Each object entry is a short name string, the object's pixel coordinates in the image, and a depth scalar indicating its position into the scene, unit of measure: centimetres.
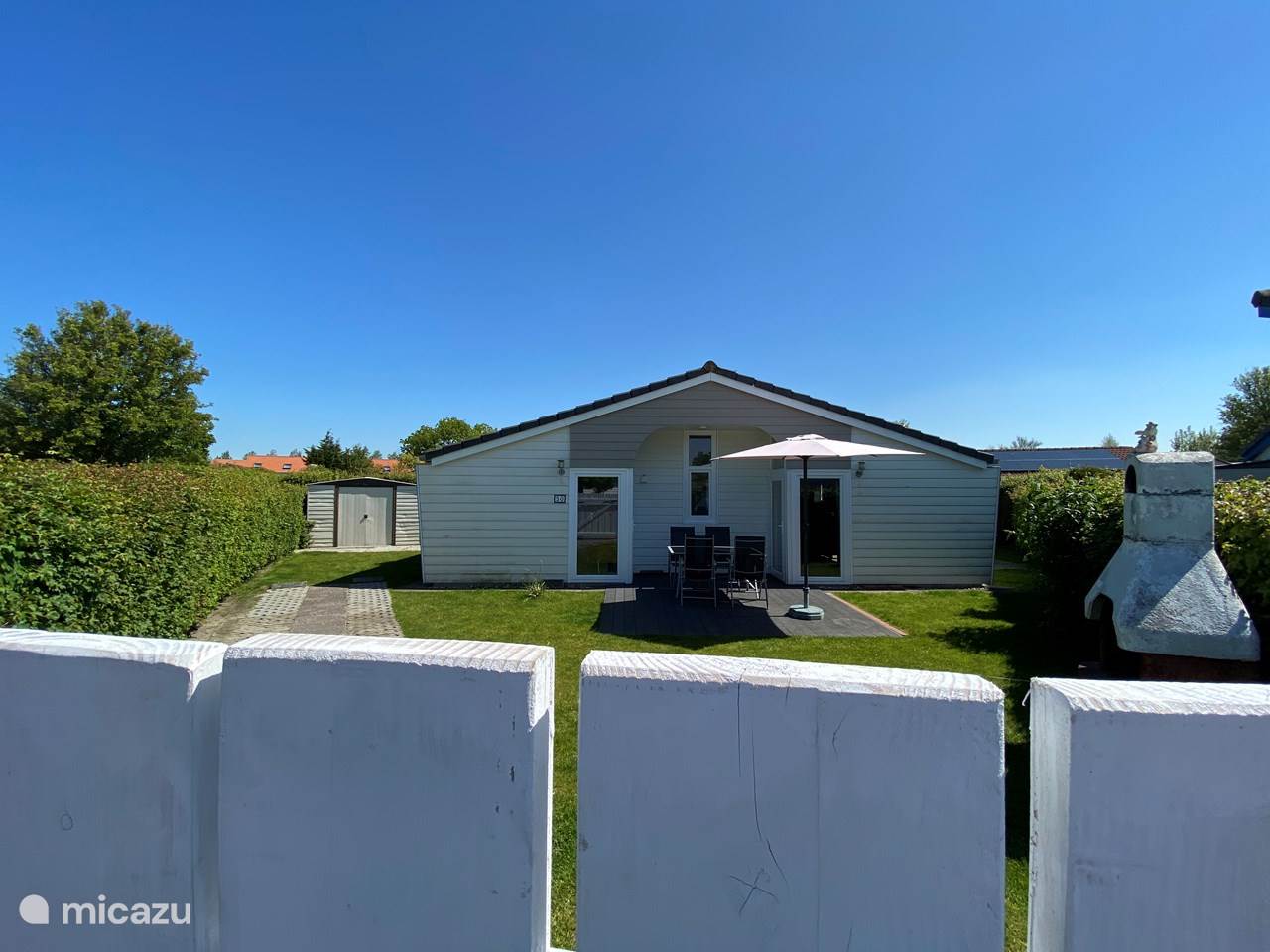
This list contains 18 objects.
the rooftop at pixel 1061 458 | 2925
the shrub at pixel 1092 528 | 396
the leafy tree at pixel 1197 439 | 4011
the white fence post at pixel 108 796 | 106
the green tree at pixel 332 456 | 3566
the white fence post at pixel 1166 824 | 86
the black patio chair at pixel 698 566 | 972
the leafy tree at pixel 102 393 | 2784
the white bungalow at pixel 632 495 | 1201
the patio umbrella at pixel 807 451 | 857
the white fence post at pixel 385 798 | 99
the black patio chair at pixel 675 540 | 1205
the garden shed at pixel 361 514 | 2006
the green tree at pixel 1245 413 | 3572
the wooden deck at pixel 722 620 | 790
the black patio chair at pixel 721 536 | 1007
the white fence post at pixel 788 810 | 91
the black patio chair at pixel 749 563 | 1017
